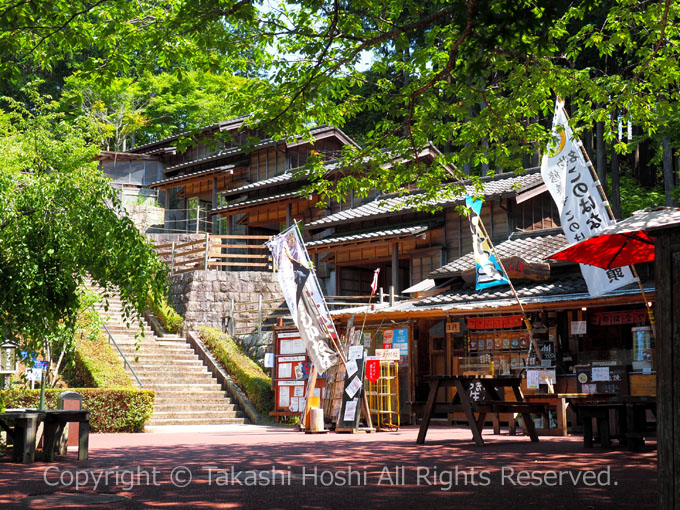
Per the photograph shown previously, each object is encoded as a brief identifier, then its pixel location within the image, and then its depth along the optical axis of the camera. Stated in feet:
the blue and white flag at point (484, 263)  51.16
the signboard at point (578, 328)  50.62
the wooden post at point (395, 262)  74.18
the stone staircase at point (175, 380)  58.54
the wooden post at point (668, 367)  13.21
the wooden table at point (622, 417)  29.89
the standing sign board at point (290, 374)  61.46
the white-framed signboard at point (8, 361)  49.30
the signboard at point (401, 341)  59.08
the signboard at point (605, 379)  46.21
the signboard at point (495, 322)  55.06
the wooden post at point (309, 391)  48.88
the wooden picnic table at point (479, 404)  33.44
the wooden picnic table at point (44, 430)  28.78
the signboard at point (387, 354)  52.21
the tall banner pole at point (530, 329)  50.70
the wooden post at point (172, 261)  87.32
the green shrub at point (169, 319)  75.31
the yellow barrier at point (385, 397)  52.21
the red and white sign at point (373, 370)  51.49
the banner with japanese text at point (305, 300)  47.68
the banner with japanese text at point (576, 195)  43.96
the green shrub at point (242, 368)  64.39
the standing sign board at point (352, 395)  46.68
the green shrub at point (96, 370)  55.72
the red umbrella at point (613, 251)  24.90
